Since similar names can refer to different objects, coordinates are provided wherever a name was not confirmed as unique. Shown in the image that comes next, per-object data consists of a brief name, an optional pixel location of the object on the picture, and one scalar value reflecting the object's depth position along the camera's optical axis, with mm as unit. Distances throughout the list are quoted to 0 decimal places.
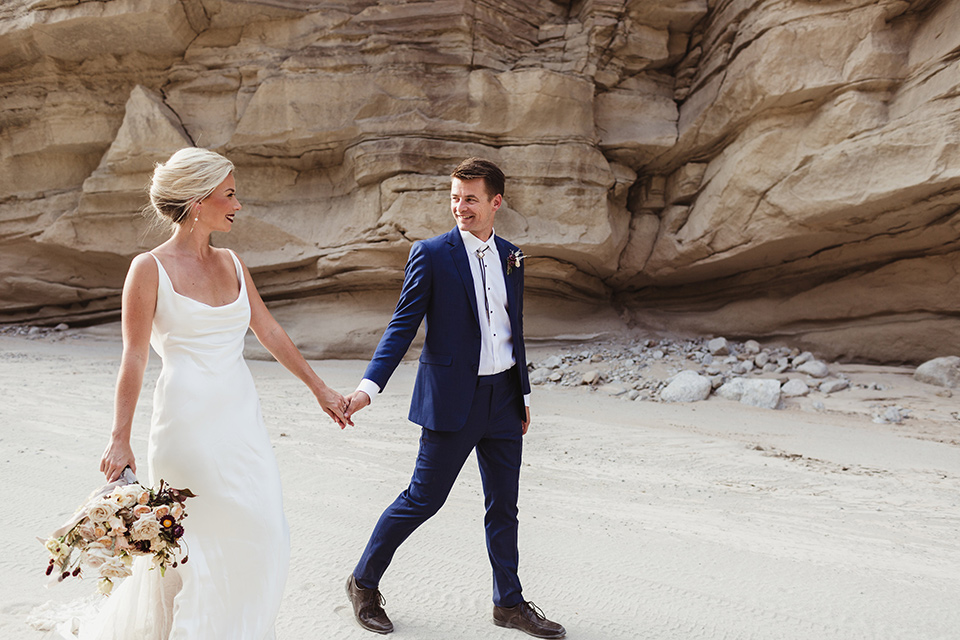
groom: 2428
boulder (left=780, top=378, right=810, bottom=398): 7230
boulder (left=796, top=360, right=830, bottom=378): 8023
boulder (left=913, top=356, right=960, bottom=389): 7398
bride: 1913
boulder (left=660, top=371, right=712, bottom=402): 7312
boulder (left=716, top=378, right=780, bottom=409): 6934
